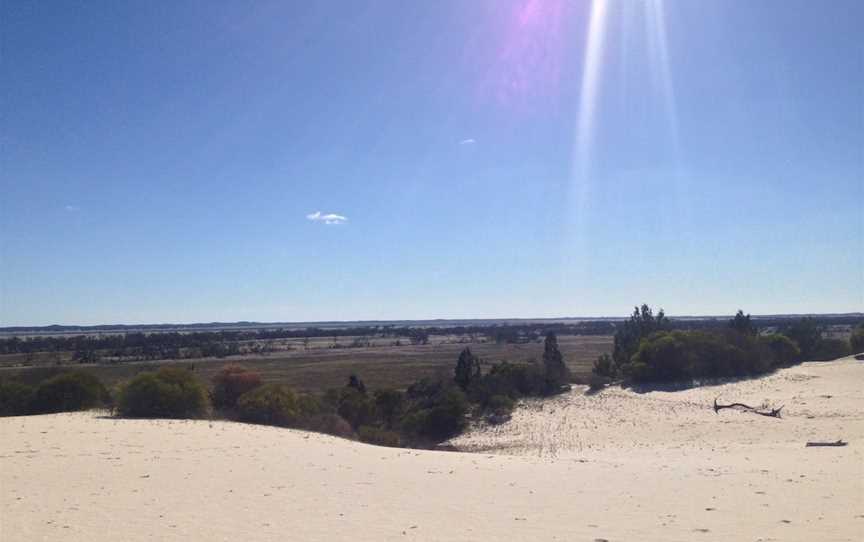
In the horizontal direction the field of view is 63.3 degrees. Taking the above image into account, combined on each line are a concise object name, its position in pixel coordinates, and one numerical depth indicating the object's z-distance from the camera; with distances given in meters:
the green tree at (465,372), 42.15
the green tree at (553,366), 41.88
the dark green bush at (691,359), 44.62
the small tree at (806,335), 57.03
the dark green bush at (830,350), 56.60
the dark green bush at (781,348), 51.48
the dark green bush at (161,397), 22.70
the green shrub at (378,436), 24.33
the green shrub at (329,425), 23.84
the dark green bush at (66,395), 25.28
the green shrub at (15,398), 25.59
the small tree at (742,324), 57.00
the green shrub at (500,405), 36.22
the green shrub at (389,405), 35.06
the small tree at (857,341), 58.60
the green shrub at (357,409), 32.91
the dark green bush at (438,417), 33.03
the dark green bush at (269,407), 24.16
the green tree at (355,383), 39.29
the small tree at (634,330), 53.24
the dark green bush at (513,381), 39.69
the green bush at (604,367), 50.47
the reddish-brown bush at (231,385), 30.59
